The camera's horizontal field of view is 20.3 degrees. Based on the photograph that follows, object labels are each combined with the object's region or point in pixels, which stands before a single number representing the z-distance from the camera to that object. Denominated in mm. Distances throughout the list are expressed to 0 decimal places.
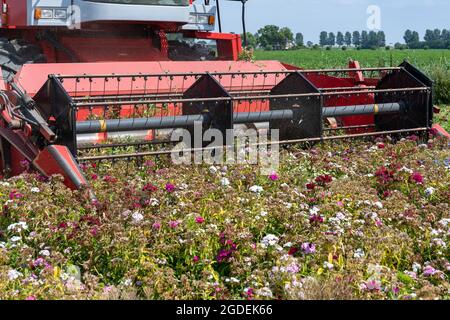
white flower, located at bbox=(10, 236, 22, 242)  6671
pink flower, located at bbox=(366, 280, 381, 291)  5440
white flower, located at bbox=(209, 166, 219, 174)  9549
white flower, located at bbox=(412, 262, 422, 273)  6303
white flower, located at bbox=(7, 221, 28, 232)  6906
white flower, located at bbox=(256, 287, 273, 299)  5461
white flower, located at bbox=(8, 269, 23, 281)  5678
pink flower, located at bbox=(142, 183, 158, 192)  8128
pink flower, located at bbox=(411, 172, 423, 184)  8989
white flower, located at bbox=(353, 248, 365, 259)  6199
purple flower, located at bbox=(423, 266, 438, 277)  6049
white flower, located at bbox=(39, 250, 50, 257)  6413
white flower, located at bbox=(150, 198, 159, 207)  7687
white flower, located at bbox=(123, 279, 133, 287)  5794
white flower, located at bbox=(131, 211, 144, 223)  7026
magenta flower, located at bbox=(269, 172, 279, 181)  9087
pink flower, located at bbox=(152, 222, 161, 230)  6782
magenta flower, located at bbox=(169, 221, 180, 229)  6766
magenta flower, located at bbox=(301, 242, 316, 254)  6378
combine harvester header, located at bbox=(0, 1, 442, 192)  9318
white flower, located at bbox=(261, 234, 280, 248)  6474
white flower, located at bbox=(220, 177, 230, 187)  8772
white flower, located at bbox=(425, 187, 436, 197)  8534
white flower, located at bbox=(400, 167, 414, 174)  9290
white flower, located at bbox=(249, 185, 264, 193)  8483
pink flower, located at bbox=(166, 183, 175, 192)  8309
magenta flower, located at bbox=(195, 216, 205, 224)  6963
